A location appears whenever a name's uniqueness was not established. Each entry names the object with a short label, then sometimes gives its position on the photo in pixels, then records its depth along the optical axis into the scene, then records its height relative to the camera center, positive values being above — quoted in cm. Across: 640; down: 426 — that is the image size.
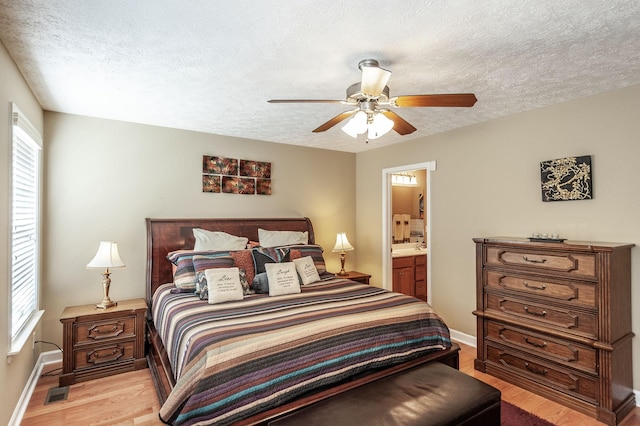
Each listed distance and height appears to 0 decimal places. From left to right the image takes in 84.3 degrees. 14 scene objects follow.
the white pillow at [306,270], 341 -53
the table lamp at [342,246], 460 -40
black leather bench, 169 -97
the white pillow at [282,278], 302 -55
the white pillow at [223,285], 274 -55
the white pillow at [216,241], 366 -27
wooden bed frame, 201 -55
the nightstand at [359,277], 449 -79
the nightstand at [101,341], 294 -109
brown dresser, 247 -82
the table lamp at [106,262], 306 -41
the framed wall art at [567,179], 287 +31
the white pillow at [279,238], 403 -26
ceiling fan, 193 +69
